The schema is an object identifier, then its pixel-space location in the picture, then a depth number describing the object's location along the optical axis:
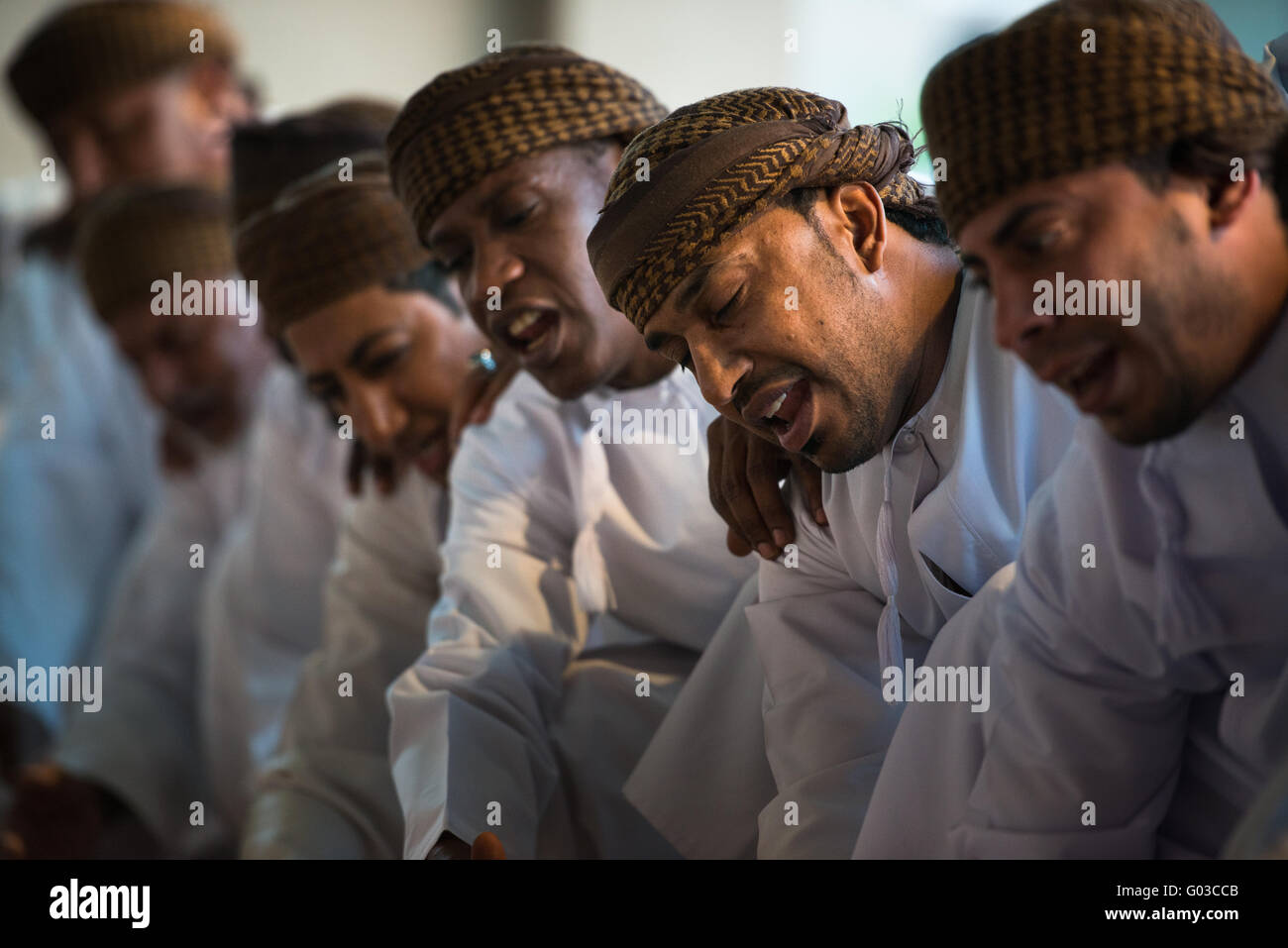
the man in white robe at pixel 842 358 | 1.37
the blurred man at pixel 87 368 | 3.74
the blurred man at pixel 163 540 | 3.05
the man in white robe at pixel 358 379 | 2.18
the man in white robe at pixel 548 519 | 1.78
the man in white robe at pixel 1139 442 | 1.11
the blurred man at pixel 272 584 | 2.97
